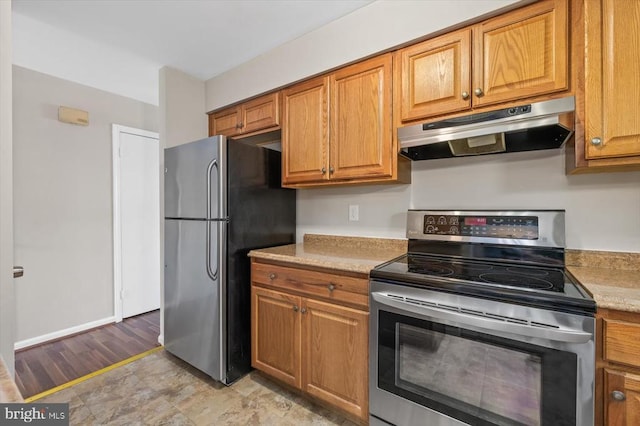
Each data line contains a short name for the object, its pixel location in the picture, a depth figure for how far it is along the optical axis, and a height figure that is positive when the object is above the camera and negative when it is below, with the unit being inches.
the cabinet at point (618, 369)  37.4 -21.2
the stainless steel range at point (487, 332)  40.1 -19.2
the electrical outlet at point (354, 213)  86.4 -0.5
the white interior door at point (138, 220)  122.5 -3.6
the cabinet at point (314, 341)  59.5 -30.0
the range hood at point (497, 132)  49.0 +15.0
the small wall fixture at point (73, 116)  105.6 +36.1
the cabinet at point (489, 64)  52.2 +29.7
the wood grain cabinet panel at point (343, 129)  69.4 +21.7
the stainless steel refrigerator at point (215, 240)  75.7 -8.1
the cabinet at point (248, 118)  90.3 +32.3
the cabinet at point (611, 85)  45.9 +20.5
